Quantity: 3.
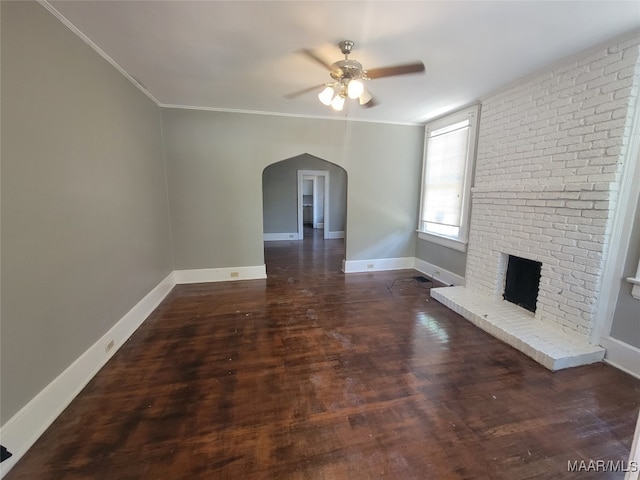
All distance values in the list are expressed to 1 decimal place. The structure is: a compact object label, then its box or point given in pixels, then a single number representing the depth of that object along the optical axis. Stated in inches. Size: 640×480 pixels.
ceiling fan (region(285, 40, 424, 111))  80.7
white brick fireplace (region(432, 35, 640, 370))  82.7
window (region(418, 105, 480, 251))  142.5
